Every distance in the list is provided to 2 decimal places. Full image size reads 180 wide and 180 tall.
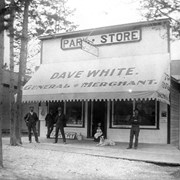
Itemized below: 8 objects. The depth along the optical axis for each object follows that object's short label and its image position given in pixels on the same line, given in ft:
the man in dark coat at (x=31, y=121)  48.57
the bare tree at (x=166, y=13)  32.76
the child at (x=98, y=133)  50.72
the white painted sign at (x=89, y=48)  47.83
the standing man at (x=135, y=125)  43.37
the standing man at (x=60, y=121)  47.44
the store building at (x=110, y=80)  45.27
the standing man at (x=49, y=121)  55.62
